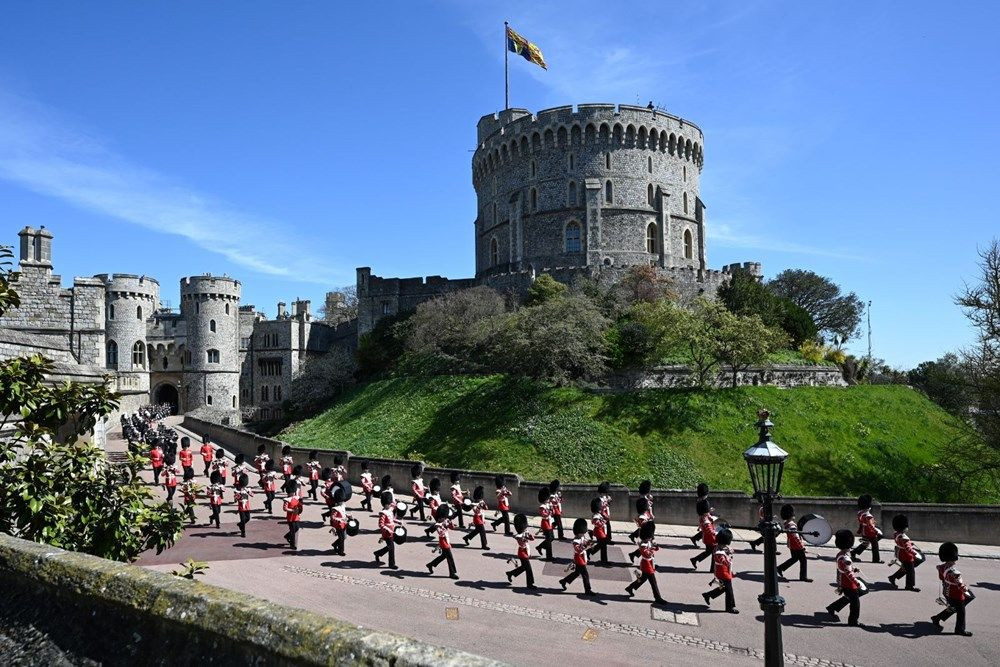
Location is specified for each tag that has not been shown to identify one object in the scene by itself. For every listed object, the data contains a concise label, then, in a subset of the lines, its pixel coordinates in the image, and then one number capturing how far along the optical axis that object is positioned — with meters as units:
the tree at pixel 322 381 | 57.34
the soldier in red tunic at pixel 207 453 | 24.87
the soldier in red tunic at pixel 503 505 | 16.53
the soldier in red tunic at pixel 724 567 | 10.92
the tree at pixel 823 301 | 65.06
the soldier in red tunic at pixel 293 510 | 14.85
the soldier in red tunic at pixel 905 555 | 12.23
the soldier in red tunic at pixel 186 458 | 21.30
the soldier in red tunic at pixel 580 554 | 11.91
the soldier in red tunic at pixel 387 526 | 13.32
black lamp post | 6.77
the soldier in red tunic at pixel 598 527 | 13.60
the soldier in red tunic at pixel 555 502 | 15.65
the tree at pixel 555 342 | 33.88
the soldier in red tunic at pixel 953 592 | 10.05
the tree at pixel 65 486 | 6.79
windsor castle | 55.84
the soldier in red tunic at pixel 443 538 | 12.77
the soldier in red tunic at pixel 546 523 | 14.51
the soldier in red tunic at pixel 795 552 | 12.65
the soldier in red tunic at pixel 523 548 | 12.27
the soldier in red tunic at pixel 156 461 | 22.25
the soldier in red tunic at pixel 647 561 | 11.48
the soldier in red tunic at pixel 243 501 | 16.06
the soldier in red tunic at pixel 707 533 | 13.33
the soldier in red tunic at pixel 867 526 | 14.20
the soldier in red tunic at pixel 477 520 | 15.48
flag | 60.12
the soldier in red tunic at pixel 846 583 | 10.37
